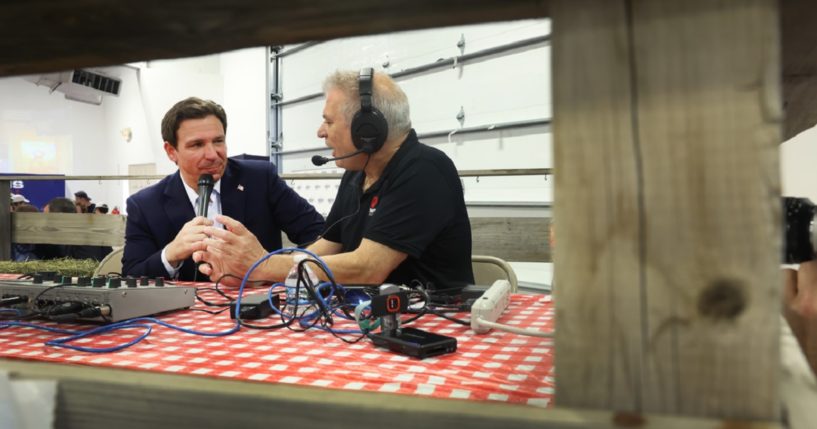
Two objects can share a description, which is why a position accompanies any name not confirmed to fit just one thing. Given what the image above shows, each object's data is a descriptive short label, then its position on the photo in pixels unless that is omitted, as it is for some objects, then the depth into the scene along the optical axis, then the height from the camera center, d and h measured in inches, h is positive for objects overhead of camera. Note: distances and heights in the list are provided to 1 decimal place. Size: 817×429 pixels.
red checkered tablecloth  24.8 -7.2
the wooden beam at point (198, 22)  14.0 +5.5
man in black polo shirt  55.1 +1.8
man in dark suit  73.4 +4.3
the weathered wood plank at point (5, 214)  140.2 +4.6
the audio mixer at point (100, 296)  36.9 -4.7
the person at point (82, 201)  293.2 +15.8
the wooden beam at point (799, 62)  22.4 +8.2
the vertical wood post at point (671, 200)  12.8 +0.5
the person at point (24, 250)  201.5 -7.1
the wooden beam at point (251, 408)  13.6 -4.9
